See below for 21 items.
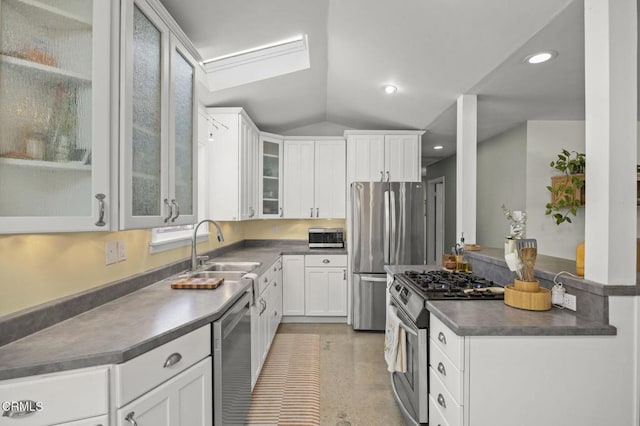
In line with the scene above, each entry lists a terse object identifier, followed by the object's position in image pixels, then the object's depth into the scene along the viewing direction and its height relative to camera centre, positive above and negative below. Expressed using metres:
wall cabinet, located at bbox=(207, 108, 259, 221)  3.28 +0.49
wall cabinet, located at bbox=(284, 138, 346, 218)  4.42 +0.48
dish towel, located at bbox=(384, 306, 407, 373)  2.10 -0.90
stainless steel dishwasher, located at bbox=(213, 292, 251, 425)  1.57 -0.84
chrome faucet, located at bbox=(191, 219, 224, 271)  2.44 -0.33
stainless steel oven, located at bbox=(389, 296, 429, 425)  1.79 -0.95
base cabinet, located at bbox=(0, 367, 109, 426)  0.95 -0.57
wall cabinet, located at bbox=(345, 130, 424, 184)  4.13 +0.73
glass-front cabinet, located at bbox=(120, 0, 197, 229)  1.36 +0.45
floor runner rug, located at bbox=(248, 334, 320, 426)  2.26 -1.40
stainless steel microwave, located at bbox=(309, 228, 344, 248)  4.30 -0.33
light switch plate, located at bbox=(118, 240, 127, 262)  1.80 -0.22
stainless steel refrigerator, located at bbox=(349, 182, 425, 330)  3.87 -0.27
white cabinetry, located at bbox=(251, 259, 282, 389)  2.44 -0.92
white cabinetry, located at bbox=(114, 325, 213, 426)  1.09 -0.66
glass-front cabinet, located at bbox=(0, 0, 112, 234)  1.02 +0.34
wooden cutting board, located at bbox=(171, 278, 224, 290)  1.99 -0.45
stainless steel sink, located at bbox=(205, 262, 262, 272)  2.76 -0.47
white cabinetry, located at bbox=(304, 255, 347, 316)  4.10 -0.92
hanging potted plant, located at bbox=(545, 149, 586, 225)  3.21 +0.27
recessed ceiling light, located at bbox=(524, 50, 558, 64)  2.10 +1.04
